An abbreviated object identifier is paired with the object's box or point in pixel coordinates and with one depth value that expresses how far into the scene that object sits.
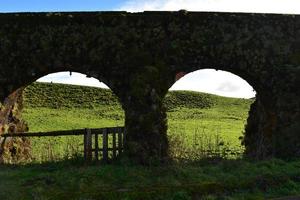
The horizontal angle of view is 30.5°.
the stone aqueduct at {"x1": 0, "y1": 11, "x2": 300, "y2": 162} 15.74
